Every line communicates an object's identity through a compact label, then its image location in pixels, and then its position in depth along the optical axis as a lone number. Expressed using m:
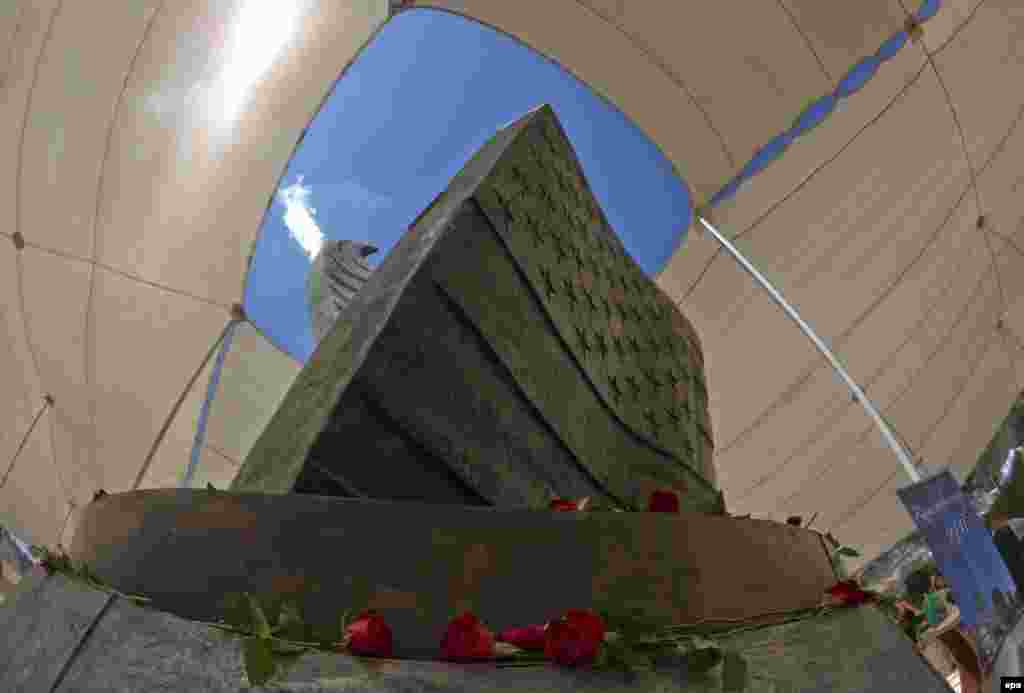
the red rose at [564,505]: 1.89
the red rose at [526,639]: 1.55
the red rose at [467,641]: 1.50
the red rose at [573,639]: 1.50
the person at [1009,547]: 6.78
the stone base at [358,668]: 1.46
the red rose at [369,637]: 1.49
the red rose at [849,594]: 1.92
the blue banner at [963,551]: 4.70
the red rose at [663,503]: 2.06
